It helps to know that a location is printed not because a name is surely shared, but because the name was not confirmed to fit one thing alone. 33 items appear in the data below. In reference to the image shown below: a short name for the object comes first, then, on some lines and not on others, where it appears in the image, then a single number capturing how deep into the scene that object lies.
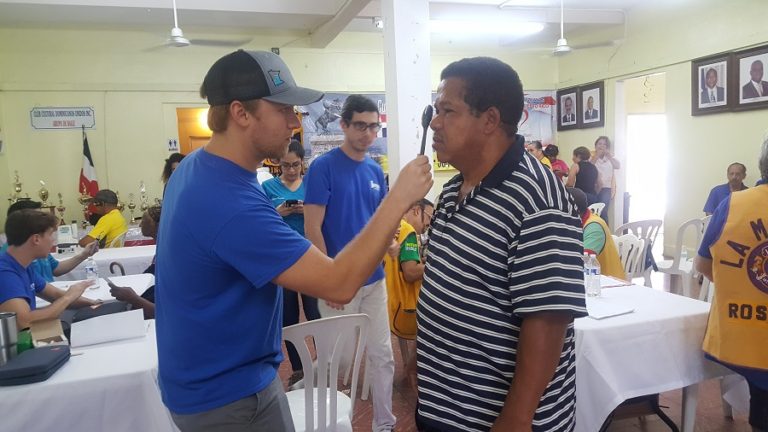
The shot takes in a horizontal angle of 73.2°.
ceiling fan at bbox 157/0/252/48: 6.96
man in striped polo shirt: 0.98
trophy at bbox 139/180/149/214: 7.04
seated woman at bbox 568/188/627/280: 2.82
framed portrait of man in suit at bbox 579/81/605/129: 7.98
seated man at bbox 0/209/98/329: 2.25
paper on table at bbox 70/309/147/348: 2.01
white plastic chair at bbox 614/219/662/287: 3.83
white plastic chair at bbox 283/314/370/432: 1.80
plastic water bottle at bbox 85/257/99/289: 3.34
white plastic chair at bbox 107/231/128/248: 4.73
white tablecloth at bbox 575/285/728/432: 1.97
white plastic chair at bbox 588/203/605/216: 5.85
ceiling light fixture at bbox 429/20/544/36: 6.94
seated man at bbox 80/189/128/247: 4.68
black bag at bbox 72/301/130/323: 2.79
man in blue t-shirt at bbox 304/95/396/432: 2.42
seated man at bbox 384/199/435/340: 2.76
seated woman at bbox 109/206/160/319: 2.64
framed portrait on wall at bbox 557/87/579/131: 8.57
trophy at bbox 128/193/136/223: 6.95
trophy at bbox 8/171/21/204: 6.49
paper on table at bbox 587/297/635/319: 2.11
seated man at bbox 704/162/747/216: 5.62
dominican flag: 6.77
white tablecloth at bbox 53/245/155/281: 4.00
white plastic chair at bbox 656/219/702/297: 3.81
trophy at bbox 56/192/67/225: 6.52
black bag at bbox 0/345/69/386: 1.65
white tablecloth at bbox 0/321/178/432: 1.65
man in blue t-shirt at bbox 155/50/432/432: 1.03
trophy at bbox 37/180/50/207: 6.55
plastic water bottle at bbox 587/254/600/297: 2.37
